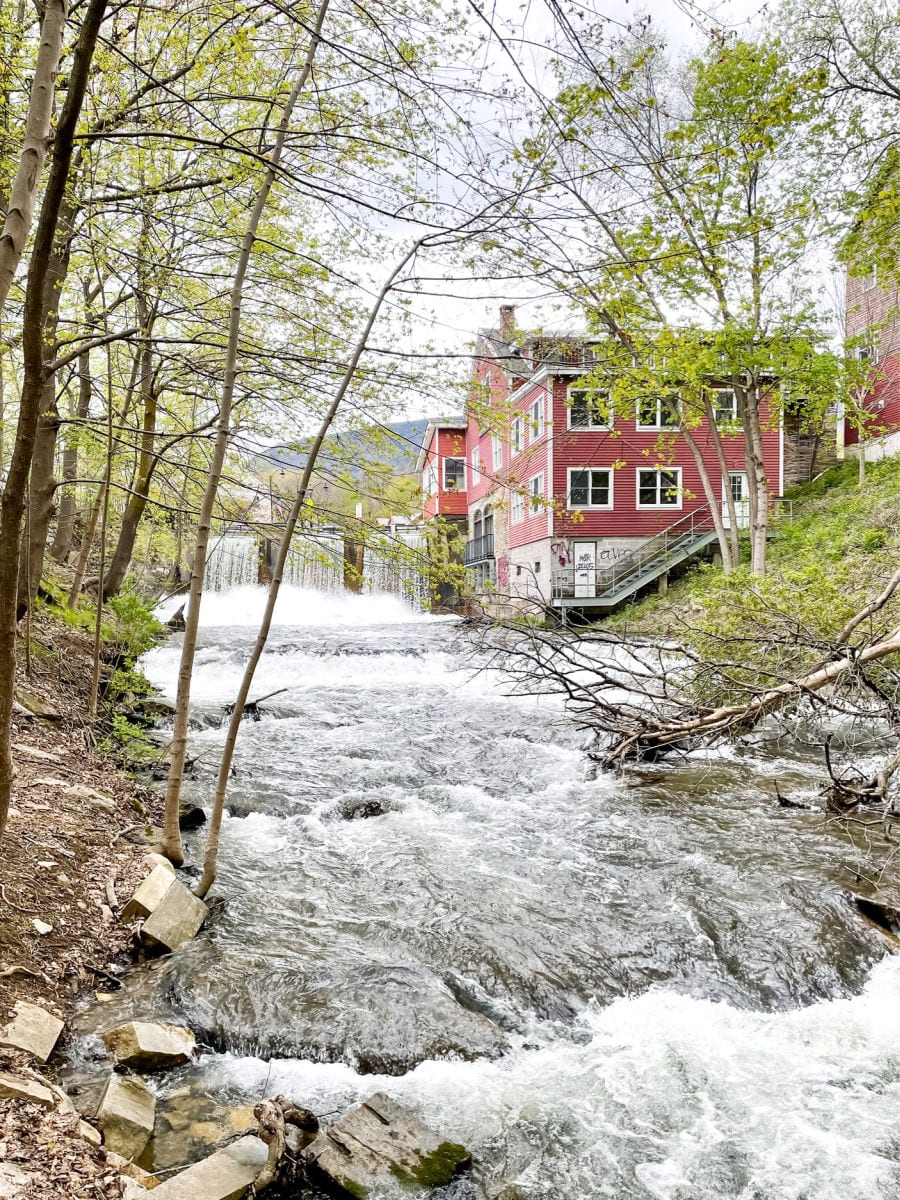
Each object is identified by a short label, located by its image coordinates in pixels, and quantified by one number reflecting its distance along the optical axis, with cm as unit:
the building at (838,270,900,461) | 2473
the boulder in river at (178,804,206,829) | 690
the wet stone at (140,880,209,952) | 461
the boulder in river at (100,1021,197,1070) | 355
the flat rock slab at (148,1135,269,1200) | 254
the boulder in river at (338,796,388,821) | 773
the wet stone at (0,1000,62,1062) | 324
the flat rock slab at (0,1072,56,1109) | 277
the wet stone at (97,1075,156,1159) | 289
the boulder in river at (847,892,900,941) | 525
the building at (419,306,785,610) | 2469
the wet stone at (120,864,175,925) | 476
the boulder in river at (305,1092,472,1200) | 296
